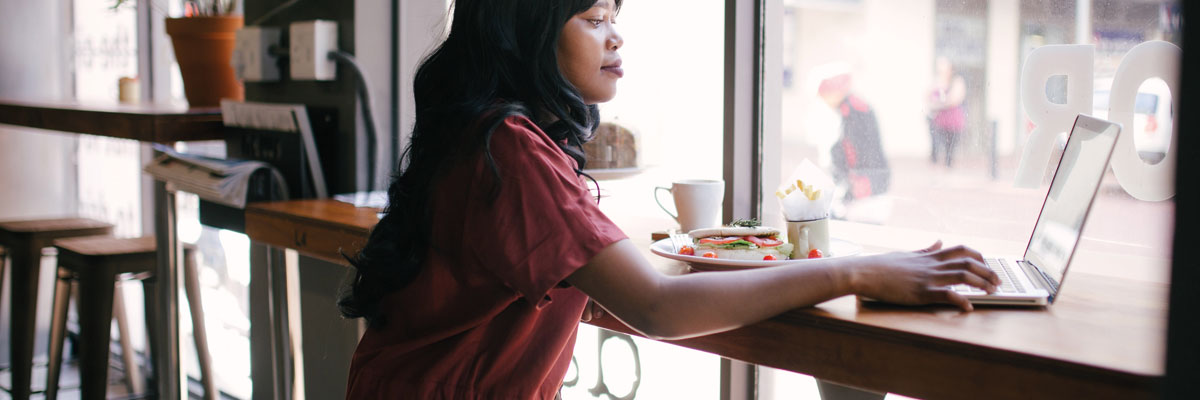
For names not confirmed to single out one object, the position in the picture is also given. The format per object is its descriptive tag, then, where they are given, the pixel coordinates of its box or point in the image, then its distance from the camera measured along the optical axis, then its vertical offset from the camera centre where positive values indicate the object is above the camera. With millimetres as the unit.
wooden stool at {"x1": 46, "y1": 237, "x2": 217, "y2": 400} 2779 -435
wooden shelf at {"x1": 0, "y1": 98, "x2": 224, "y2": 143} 2420 +57
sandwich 1271 -135
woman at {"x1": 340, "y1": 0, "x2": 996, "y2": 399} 997 -124
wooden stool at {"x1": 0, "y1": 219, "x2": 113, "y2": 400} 3062 -434
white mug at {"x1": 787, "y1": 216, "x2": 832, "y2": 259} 1324 -130
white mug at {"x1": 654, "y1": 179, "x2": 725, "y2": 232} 1566 -97
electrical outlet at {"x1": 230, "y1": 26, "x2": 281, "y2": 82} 2596 +246
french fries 1321 -66
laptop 1034 -91
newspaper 2213 -84
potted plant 2850 +285
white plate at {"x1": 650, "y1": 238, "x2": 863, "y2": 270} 1225 -152
